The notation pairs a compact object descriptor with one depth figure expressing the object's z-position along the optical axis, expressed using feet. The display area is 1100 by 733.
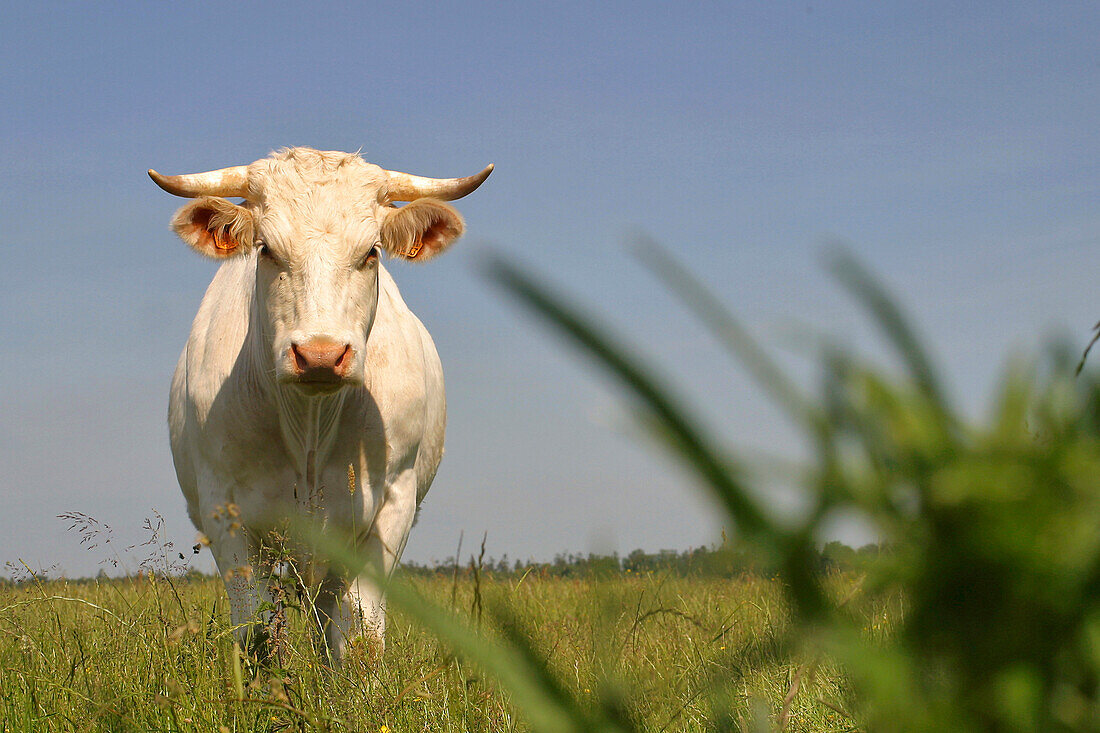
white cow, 27.32
